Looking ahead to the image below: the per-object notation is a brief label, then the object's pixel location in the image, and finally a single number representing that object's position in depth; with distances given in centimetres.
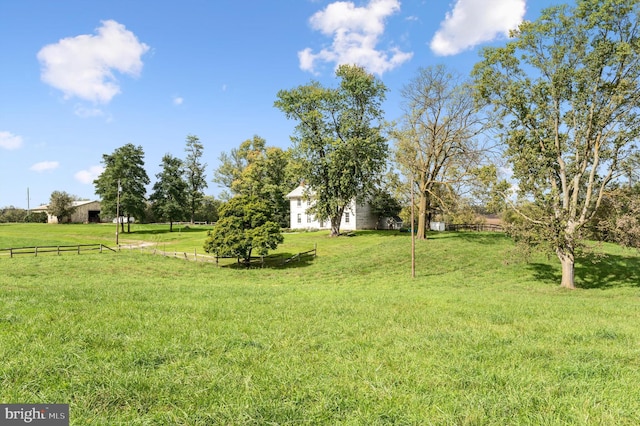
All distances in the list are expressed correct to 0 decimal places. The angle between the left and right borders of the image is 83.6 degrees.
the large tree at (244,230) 3077
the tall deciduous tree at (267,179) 6631
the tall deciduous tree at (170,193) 6334
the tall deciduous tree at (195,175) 7550
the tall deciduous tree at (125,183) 5806
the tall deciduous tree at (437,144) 3594
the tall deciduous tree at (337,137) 4441
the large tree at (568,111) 2028
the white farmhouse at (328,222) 5906
